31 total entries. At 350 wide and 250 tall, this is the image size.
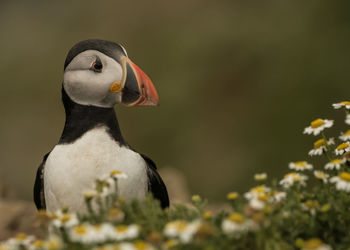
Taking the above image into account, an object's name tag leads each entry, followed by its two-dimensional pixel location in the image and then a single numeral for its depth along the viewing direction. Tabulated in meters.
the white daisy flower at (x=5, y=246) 4.57
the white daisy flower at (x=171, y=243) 4.08
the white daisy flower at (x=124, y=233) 4.02
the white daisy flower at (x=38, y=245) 4.27
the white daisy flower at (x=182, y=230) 3.88
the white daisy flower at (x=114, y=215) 4.42
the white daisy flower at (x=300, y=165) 5.09
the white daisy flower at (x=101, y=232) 3.96
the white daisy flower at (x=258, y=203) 4.24
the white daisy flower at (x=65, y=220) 4.36
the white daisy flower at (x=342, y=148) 5.77
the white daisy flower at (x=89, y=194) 4.54
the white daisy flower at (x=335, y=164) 5.12
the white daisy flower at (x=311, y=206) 4.86
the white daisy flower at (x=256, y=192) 4.60
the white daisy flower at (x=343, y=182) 4.45
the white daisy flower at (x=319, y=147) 5.74
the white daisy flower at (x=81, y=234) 3.96
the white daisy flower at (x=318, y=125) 5.52
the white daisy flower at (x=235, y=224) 3.88
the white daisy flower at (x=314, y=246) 3.76
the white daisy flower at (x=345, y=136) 5.39
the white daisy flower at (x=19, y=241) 4.46
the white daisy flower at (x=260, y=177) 4.85
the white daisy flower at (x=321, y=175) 5.03
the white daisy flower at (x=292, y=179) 4.94
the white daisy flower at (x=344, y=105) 5.66
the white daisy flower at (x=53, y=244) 3.99
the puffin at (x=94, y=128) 6.29
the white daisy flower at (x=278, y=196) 5.08
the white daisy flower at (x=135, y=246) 3.82
